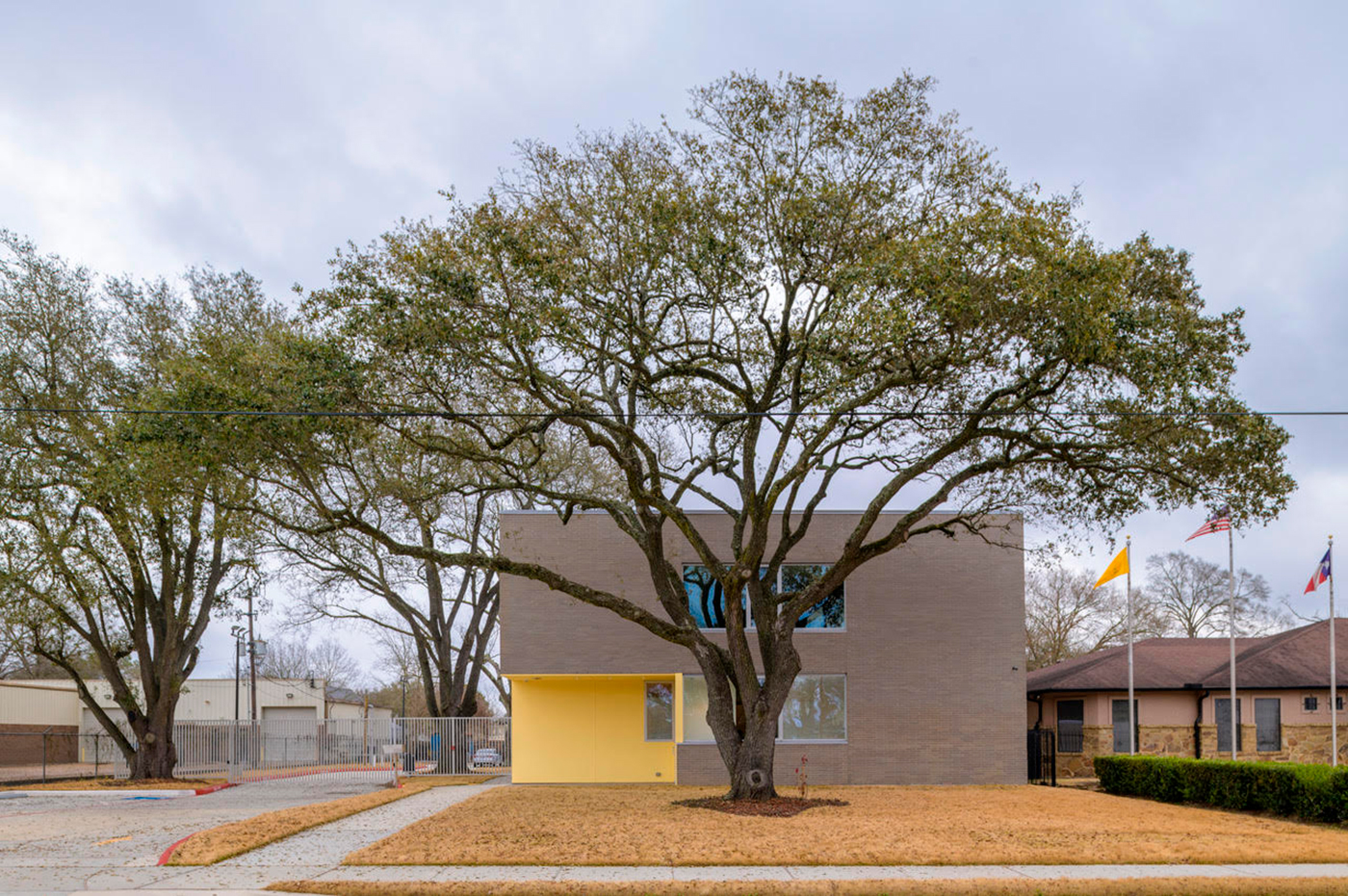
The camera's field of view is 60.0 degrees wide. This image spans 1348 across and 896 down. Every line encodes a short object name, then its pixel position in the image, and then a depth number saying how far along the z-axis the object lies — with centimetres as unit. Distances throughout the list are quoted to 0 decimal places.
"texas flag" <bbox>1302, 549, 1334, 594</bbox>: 2551
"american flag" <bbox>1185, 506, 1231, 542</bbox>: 2180
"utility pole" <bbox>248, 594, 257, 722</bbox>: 4846
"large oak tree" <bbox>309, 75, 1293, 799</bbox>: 1745
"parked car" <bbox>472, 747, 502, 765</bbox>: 3516
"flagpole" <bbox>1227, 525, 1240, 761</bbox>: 2520
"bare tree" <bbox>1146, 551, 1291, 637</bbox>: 5331
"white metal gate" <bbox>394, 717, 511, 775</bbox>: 3450
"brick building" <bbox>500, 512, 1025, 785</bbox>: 2650
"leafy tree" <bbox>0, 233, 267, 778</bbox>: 2889
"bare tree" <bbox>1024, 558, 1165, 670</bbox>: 5047
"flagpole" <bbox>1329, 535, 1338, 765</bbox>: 2566
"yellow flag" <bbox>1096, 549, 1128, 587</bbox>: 2816
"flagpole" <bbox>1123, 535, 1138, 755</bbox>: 2745
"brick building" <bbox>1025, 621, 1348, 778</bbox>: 2923
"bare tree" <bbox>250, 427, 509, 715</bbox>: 2031
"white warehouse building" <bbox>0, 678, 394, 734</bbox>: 5372
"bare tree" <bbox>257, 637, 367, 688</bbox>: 9438
